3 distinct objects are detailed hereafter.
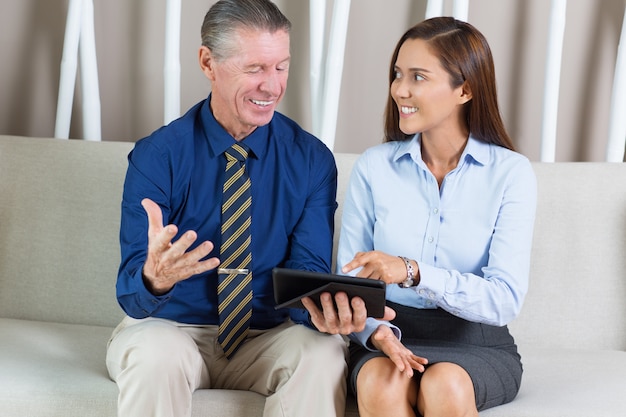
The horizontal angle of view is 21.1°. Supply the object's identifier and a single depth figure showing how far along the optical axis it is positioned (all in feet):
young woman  11.09
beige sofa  12.68
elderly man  11.05
